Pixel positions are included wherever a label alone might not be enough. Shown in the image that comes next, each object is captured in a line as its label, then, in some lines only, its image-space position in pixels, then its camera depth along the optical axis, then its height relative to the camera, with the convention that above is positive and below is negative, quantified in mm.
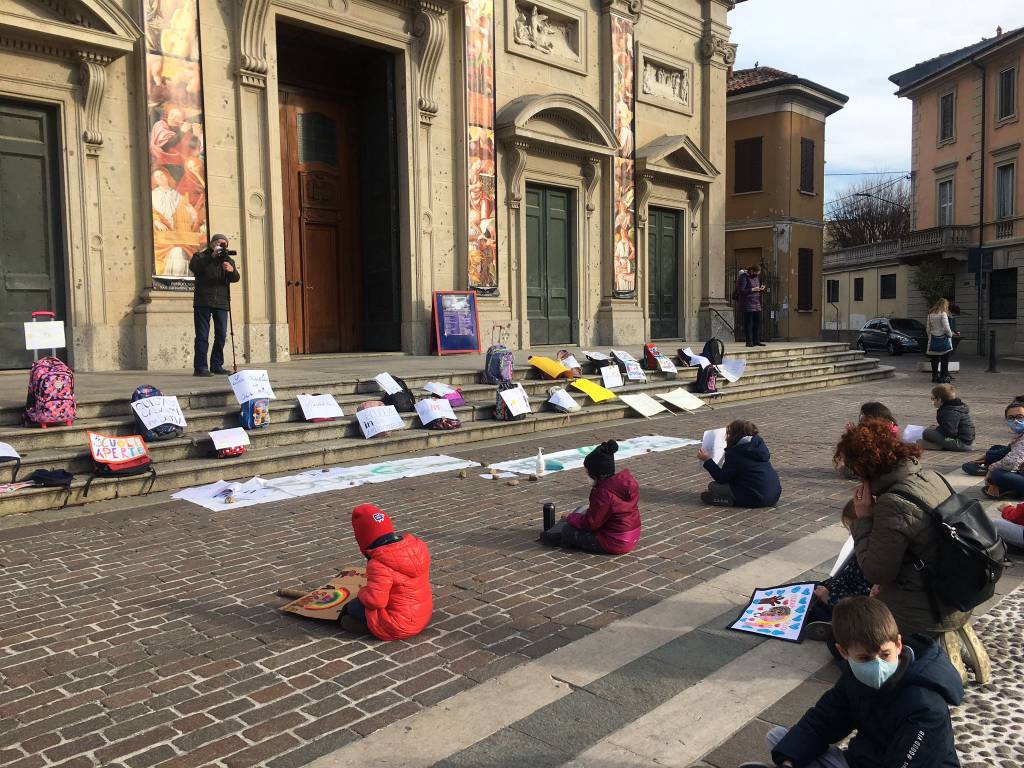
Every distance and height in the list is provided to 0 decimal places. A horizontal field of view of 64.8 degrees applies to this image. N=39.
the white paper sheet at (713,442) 7664 -1139
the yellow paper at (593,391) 12781 -1053
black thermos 6129 -1439
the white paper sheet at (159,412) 8258 -807
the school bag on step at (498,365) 12016 -571
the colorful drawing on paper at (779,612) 4305 -1619
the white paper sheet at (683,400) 13461 -1293
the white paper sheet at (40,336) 9000 -3
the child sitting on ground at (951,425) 9641 -1293
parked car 32906 -714
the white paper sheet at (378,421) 9703 -1114
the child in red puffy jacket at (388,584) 4242 -1358
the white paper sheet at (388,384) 10625 -728
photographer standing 10898 +540
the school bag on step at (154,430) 8250 -988
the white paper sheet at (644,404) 12820 -1296
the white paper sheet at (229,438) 8383 -1115
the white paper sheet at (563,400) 12156 -1120
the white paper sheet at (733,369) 15430 -907
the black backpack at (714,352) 15686 -576
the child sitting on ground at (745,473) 7094 -1340
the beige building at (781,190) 28844 +4834
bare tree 53594 +7096
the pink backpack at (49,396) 7957 -593
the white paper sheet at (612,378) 13672 -907
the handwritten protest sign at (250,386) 9109 -615
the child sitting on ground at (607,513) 5684 -1340
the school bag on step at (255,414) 9047 -927
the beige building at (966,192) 33219 +5697
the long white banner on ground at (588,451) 8938 -1559
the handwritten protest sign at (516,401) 11180 -1039
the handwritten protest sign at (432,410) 10359 -1060
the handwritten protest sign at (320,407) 9700 -935
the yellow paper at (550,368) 12891 -677
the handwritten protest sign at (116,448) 7465 -1072
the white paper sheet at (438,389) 11062 -838
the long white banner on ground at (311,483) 7398 -1519
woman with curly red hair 3449 -912
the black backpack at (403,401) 10523 -947
